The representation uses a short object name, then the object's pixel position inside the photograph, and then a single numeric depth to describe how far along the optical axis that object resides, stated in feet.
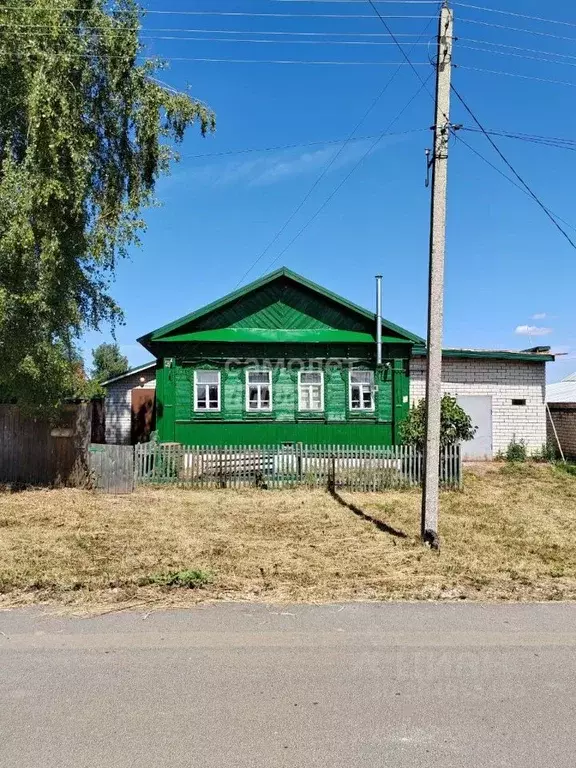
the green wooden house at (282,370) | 57.36
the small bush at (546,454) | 61.31
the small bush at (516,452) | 61.00
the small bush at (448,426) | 46.32
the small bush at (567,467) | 53.55
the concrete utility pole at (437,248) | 25.94
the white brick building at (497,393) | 62.54
